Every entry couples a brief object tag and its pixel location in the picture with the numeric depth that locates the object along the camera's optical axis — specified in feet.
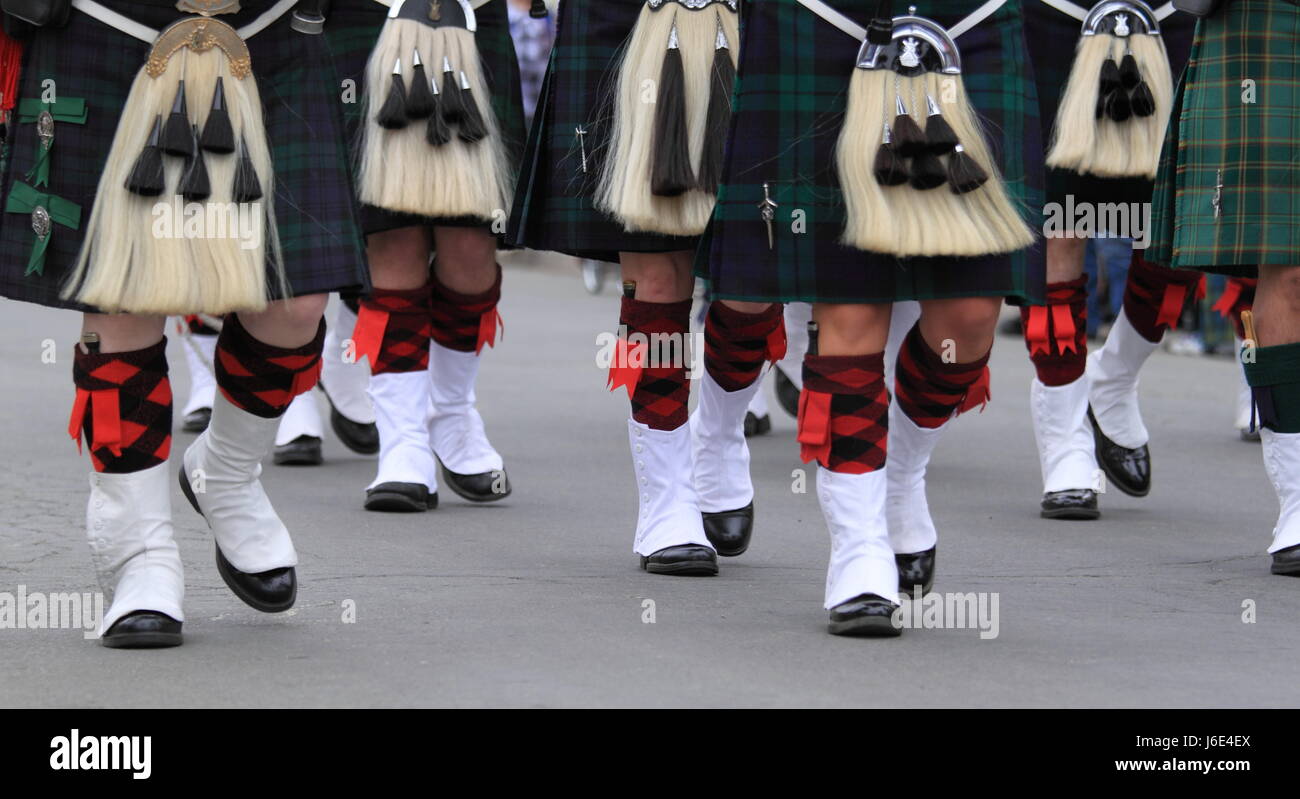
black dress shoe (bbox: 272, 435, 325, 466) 42.83
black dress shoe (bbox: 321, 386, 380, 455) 44.16
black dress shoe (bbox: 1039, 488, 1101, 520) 37.06
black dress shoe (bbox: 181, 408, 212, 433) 46.71
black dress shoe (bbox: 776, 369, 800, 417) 48.88
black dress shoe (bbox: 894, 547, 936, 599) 27.78
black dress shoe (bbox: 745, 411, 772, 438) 48.62
